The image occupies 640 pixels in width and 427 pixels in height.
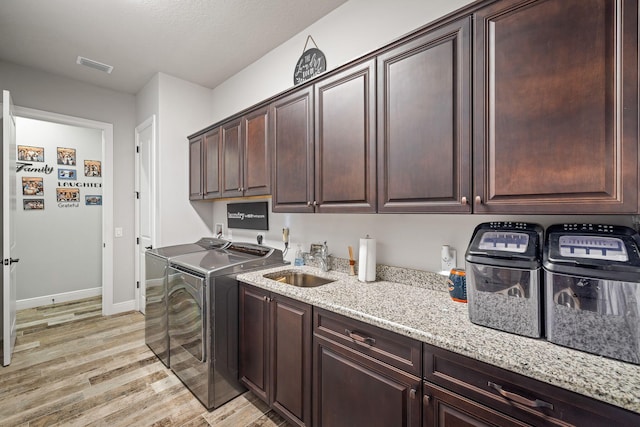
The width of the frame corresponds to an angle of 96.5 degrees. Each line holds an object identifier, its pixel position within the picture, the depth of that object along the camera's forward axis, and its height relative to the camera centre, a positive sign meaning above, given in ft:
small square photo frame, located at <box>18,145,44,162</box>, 12.69 +2.66
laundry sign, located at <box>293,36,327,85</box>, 7.93 +4.22
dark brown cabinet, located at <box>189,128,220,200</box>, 9.85 +1.68
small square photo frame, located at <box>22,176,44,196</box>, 12.83 +1.21
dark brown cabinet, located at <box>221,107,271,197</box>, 7.82 +1.64
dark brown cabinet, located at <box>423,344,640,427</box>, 2.66 -2.00
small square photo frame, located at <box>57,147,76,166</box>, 13.62 +2.70
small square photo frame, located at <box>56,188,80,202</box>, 13.64 +0.86
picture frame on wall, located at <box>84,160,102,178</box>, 14.34 +2.22
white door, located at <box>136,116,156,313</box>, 11.30 +0.67
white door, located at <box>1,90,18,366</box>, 8.16 -0.42
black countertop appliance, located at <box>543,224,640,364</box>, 2.83 -0.85
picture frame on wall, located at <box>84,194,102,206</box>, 14.40 +0.61
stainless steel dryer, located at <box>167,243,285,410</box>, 6.55 -2.74
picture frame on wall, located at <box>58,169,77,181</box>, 13.66 +1.86
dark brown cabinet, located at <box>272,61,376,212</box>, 5.48 +1.41
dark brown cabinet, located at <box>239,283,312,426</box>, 5.33 -2.90
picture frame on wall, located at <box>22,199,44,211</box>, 12.85 +0.38
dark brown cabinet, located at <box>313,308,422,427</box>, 3.90 -2.51
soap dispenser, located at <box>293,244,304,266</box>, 8.00 -1.37
